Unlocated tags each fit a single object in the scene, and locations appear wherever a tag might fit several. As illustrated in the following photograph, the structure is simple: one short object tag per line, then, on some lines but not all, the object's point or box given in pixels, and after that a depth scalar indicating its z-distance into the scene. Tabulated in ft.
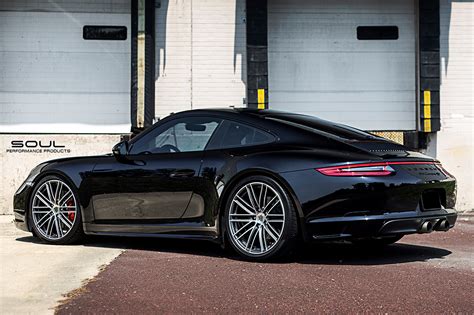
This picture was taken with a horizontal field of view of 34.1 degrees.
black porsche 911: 18.03
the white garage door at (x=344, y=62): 46.11
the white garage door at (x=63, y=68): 44.62
